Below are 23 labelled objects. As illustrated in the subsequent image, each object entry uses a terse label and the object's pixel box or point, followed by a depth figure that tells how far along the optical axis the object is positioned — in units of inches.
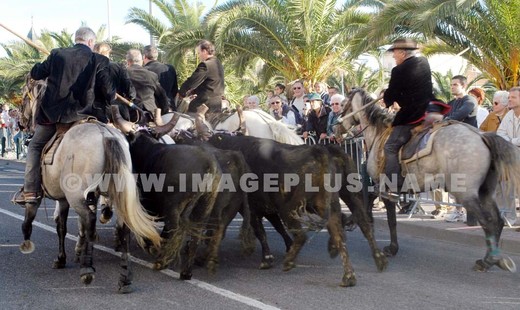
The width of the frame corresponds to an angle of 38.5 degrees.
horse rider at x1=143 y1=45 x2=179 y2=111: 434.0
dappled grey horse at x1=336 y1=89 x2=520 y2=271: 315.3
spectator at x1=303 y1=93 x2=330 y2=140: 527.3
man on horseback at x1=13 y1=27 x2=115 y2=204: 308.5
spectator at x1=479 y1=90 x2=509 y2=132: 455.2
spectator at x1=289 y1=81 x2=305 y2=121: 573.3
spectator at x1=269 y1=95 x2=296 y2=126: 538.0
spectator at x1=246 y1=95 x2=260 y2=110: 493.4
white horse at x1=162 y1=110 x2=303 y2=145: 386.9
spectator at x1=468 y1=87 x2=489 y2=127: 476.7
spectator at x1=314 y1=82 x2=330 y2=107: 576.7
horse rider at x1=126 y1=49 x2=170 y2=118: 397.7
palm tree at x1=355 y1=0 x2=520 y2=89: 634.2
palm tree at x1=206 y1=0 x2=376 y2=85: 832.3
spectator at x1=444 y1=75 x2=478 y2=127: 422.9
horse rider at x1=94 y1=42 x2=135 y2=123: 333.1
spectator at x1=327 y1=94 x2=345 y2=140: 483.5
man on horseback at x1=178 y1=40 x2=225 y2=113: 435.2
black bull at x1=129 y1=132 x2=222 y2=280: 294.4
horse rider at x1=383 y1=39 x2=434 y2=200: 342.6
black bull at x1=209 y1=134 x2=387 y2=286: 303.4
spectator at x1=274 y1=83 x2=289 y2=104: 653.3
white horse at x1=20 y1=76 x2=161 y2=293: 279.1
